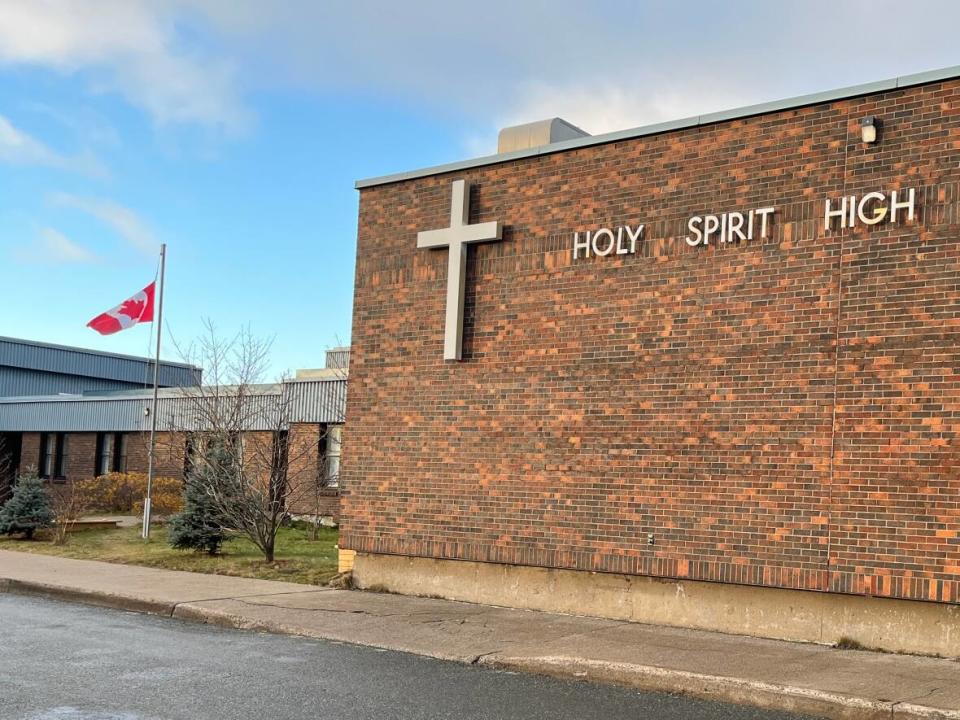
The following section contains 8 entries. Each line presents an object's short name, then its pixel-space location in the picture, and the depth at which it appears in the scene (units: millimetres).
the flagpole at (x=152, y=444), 22406
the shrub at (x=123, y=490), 29672
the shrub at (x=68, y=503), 22141
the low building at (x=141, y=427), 27891
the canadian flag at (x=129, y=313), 24891
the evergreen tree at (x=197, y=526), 18391
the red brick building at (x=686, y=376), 10461
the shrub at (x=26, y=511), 22203
